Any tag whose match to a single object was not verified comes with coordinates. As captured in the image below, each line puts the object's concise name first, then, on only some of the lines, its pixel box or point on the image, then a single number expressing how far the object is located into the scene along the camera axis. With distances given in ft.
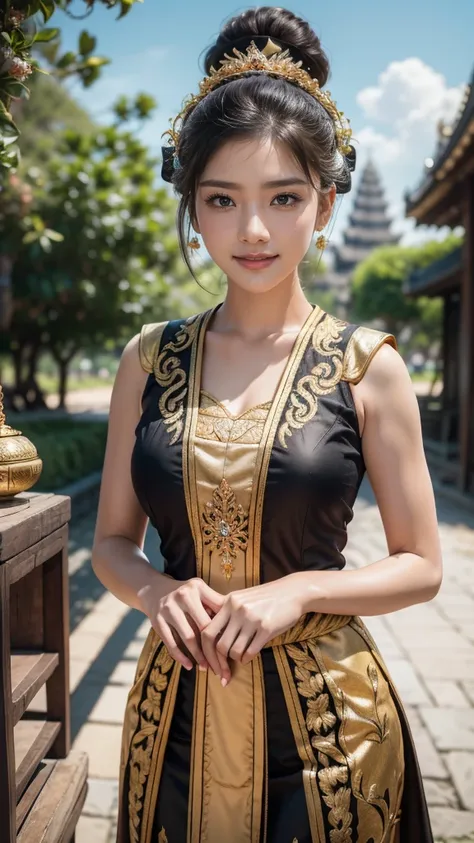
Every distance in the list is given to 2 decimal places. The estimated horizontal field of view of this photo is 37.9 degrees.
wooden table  4.44
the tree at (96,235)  23.20
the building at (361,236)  194.49
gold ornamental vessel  4.75
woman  4.48
